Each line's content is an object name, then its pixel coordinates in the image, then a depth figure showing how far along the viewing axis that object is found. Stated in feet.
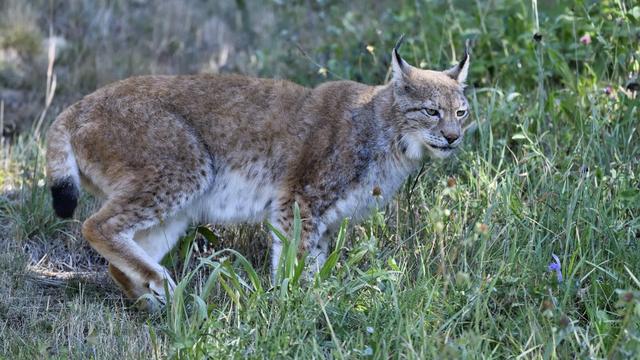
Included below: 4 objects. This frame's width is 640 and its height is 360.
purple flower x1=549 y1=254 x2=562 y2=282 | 33.12
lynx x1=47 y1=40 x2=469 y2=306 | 37.73
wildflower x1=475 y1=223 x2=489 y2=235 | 27.96
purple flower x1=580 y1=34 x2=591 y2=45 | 46.16
